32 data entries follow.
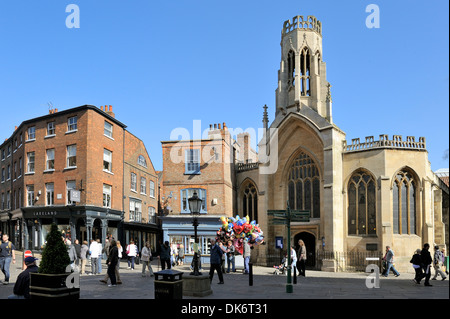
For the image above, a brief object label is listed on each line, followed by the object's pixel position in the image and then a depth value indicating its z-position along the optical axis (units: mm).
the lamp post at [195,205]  16062
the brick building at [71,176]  32562
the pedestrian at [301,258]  22203
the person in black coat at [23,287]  10055
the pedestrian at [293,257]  21422
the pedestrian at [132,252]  24391
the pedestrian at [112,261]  15922
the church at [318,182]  28703
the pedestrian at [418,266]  17828
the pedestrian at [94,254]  20891
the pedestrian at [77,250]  20820
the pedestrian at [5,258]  16761
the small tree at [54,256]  11000
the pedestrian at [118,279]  16873
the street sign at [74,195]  30764
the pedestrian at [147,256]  20880
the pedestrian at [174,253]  29656
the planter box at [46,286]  10570
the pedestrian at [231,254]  23753
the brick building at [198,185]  34812
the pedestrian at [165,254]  19766
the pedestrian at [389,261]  23422
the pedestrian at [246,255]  23445
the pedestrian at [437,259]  20734
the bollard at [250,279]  16733
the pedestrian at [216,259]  16891
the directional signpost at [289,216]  14823
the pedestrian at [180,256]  31641
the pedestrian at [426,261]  17484
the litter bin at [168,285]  11500
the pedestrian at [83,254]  20958
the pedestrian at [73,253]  19625
